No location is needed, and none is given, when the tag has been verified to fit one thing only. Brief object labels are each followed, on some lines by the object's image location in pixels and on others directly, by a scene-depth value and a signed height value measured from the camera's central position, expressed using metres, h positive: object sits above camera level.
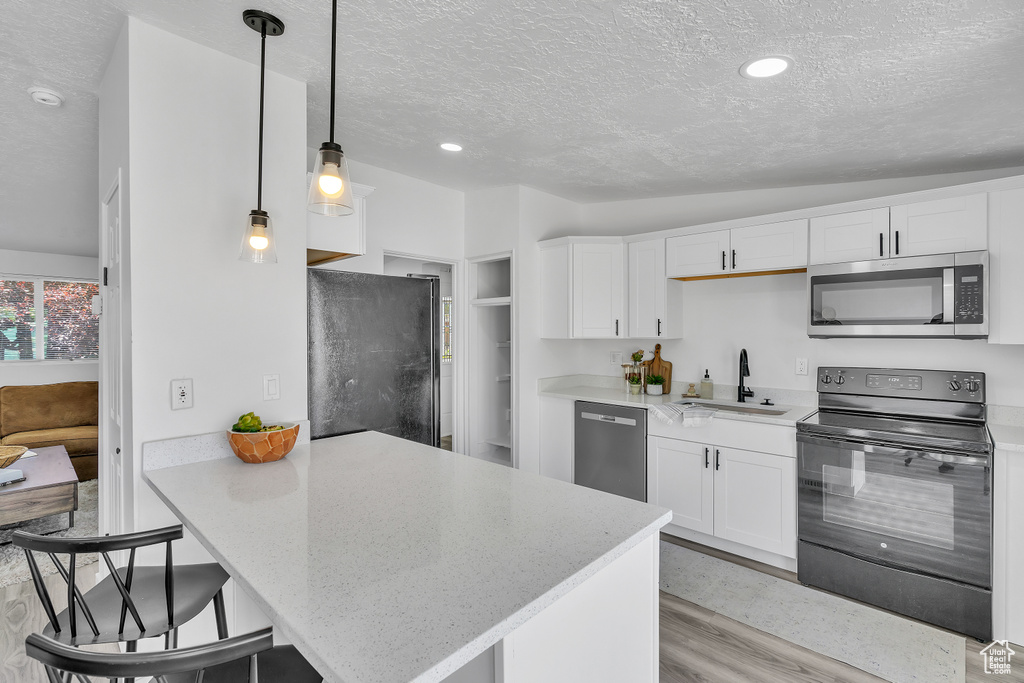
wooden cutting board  3.78 -0.22
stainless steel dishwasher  3.32 -0.76
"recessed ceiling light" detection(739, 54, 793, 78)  1.83 +1.00
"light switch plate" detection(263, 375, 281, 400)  2.06 -0.20
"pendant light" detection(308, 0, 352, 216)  1.47 +0.46
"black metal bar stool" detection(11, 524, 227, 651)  1.16 -0.68
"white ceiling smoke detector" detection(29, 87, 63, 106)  2.17 +1.06
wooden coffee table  3.12 -0.99
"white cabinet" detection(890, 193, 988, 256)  2.43 +0.56
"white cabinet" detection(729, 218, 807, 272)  2.95 +0.55
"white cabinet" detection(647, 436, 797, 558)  2.78 -0.90
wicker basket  3.54 -0.83
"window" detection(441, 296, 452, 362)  6.13 +0.07
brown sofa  4.68 -0.79
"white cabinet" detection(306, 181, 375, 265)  2.36 +0.51
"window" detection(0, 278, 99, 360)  5.35 +0.20
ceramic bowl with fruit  1.81 -0.37
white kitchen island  0.82 -0.46
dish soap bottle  3.56 -0.36
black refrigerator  2.54 -0.09
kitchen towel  3.03 -0.46
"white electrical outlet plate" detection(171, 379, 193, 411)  1.82 -0.20
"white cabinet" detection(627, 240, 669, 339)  3.53 +0.35
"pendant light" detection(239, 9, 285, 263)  1.74 +0.36
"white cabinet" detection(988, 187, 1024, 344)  2.35 +0.34
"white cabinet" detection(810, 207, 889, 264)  2.68 +0.55
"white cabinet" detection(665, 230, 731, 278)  3.23 +0.55
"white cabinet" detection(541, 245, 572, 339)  3.71 +0.34
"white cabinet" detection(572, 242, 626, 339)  3.70 +0.38
